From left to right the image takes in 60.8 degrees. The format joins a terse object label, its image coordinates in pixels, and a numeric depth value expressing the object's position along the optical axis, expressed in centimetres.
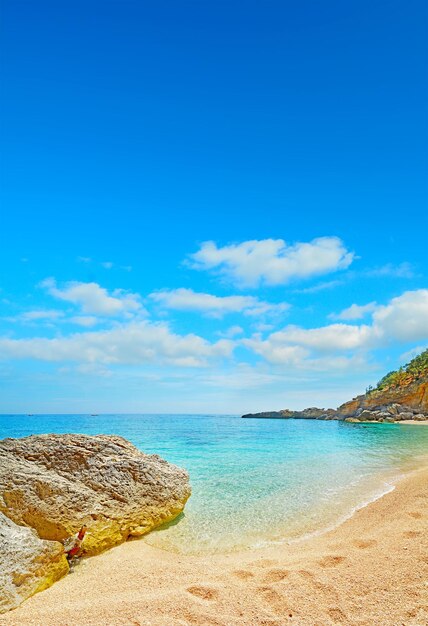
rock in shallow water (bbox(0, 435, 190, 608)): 812
